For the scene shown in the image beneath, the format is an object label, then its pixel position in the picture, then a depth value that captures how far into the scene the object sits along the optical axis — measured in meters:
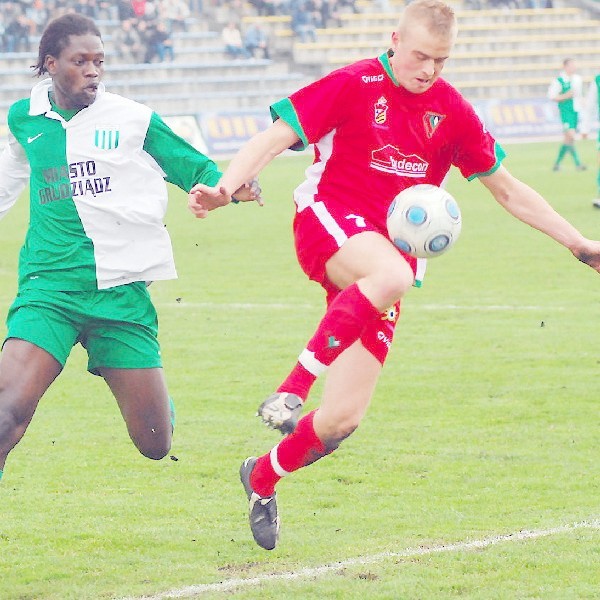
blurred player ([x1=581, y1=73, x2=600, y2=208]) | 19.52
